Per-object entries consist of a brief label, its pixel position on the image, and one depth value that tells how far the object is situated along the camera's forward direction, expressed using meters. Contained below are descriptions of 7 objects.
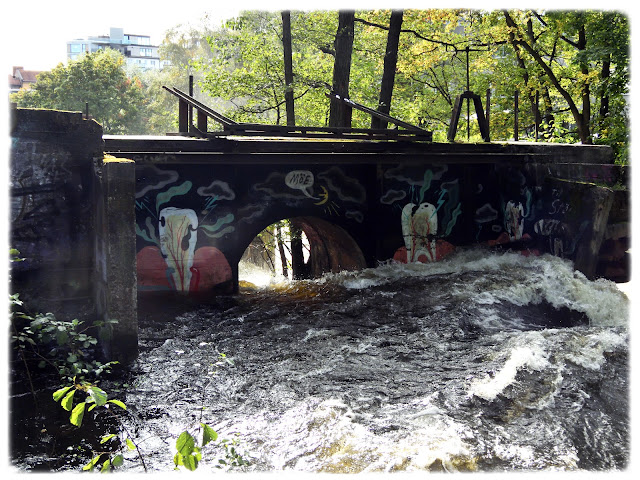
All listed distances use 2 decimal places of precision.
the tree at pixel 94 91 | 33.16
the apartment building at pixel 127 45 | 101.83
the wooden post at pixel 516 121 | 17.26
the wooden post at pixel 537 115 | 21.17
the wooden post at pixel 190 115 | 12.43
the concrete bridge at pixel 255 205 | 8.52
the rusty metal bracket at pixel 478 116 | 14.34
